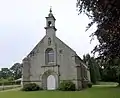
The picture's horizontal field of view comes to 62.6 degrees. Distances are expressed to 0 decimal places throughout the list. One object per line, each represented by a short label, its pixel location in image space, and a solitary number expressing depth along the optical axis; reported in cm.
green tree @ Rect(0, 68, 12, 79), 4884
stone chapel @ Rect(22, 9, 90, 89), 1480
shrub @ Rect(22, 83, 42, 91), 1452
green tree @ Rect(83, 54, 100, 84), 2674
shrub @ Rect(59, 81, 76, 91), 1389
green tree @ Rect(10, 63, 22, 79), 5101
